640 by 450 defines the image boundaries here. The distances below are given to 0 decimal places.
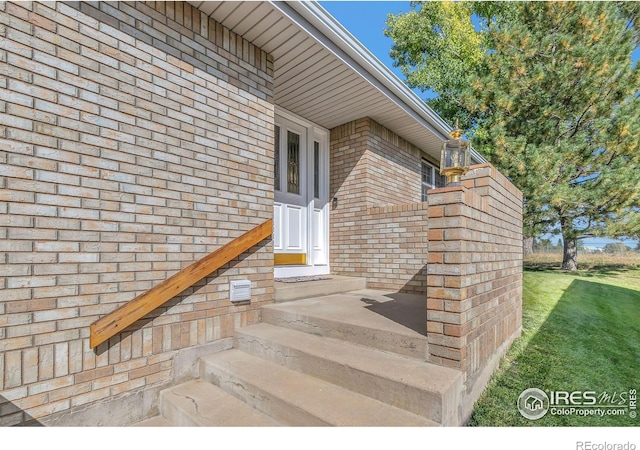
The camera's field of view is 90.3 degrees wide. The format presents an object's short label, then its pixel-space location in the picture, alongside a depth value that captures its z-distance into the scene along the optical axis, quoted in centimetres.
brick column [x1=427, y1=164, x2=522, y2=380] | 208
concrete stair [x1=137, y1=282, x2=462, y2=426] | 182
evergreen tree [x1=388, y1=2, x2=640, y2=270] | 734
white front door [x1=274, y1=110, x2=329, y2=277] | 458
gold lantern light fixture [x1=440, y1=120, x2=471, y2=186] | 238
